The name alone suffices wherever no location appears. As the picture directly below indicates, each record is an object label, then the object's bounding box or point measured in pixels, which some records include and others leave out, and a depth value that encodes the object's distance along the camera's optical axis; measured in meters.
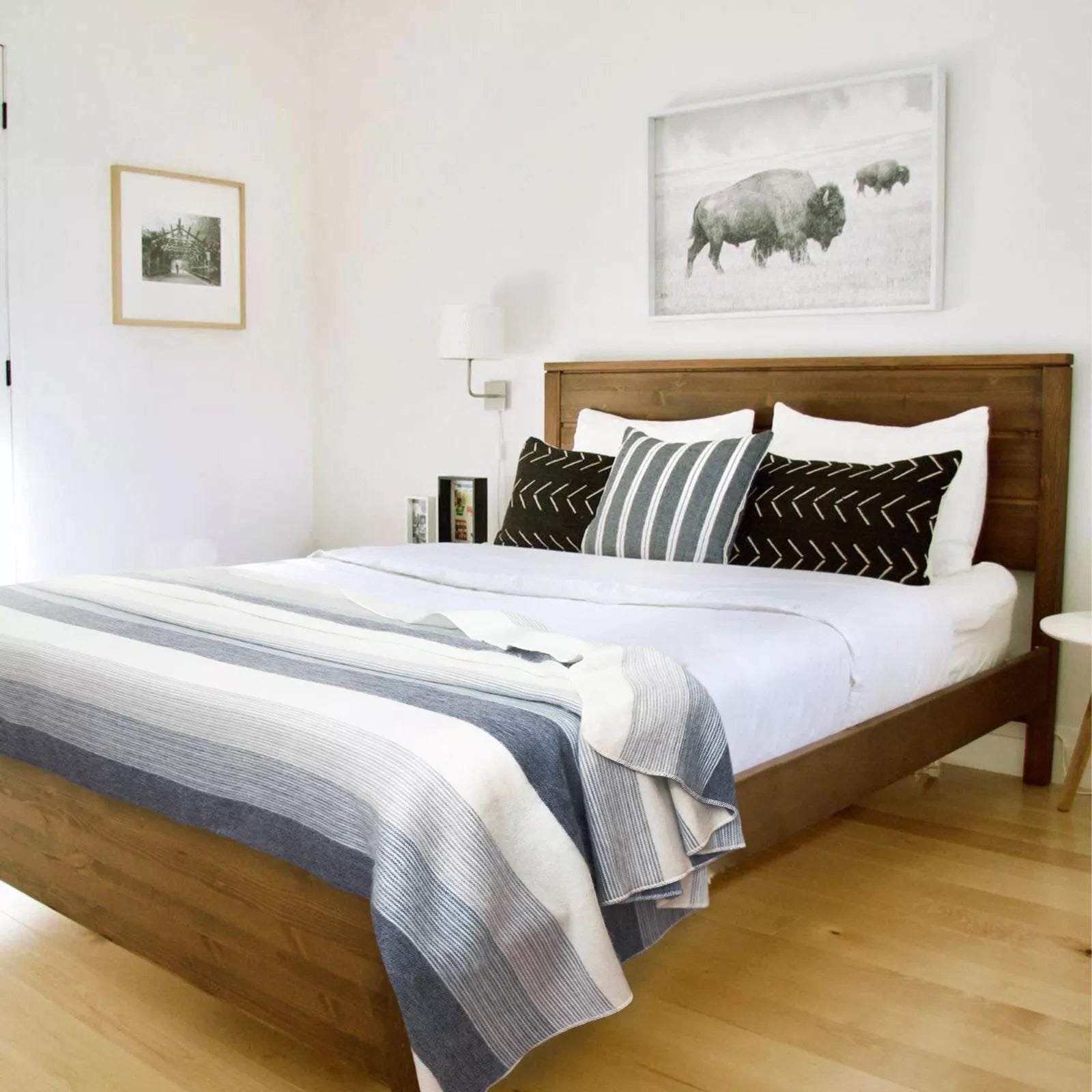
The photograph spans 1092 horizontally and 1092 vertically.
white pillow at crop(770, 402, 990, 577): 3.18
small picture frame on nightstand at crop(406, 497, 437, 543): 4.53
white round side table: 2.79
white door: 4.15
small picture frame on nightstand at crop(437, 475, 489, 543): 4.36
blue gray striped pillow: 3.27
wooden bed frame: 1.69
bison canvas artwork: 3.42
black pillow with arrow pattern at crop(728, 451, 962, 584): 3.03
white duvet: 2.25
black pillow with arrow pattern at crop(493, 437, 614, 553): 3.69
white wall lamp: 4.17
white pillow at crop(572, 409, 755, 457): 3.65
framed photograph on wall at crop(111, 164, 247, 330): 4.48
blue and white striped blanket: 1.60
